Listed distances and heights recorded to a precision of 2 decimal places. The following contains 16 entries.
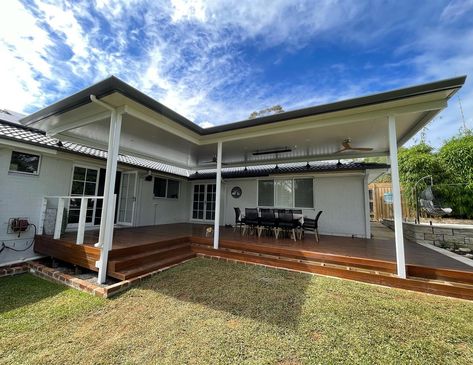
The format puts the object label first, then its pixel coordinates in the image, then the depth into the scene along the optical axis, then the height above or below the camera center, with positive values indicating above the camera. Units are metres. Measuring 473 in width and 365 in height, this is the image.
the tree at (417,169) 10.20 +2.14
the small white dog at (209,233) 6.86 -0.92
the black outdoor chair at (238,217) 7.77 -0.39
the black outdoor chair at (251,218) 7.24 -0.36
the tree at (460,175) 9.05 +1.71
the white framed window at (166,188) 9.84 +0.83
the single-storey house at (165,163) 4.11 +1.40
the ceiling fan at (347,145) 6.12 +1.89
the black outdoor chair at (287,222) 6.57 -0.44
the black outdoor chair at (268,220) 6.89 -0.41
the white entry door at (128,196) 8.80 +0.33
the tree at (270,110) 21.67 +10.13
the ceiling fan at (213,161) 8.74 +1.99
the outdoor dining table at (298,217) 6.93 -0.29
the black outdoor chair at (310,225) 6.63 -0.51
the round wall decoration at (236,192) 10.56 +0.75
